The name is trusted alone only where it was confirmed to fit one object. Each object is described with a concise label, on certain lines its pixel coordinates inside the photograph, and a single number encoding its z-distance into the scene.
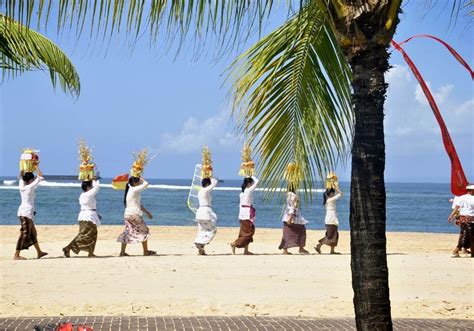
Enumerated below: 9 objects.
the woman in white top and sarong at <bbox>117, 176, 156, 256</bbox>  15.95
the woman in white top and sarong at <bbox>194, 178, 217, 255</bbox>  16.58
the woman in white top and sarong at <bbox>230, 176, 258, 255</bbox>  16.70
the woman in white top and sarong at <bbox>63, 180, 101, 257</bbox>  15.66
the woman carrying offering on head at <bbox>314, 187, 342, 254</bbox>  17.25
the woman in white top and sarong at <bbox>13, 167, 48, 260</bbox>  15.17
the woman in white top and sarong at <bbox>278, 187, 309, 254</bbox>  16.89
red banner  7.19
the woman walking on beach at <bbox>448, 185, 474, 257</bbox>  16.47
